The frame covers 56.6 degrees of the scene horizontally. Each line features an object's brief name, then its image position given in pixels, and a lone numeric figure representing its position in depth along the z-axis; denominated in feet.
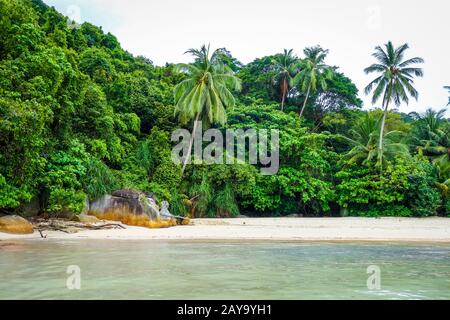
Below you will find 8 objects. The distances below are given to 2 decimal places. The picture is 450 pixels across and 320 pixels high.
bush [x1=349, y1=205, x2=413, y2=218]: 87.76
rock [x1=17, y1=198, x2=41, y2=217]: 56.06
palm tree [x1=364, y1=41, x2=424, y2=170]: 101.35
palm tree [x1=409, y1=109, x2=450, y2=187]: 94.19
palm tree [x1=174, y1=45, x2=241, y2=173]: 83.66
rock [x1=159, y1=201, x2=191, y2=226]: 63.40
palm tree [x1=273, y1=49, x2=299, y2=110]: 115.65
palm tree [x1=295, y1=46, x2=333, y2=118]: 110.11
